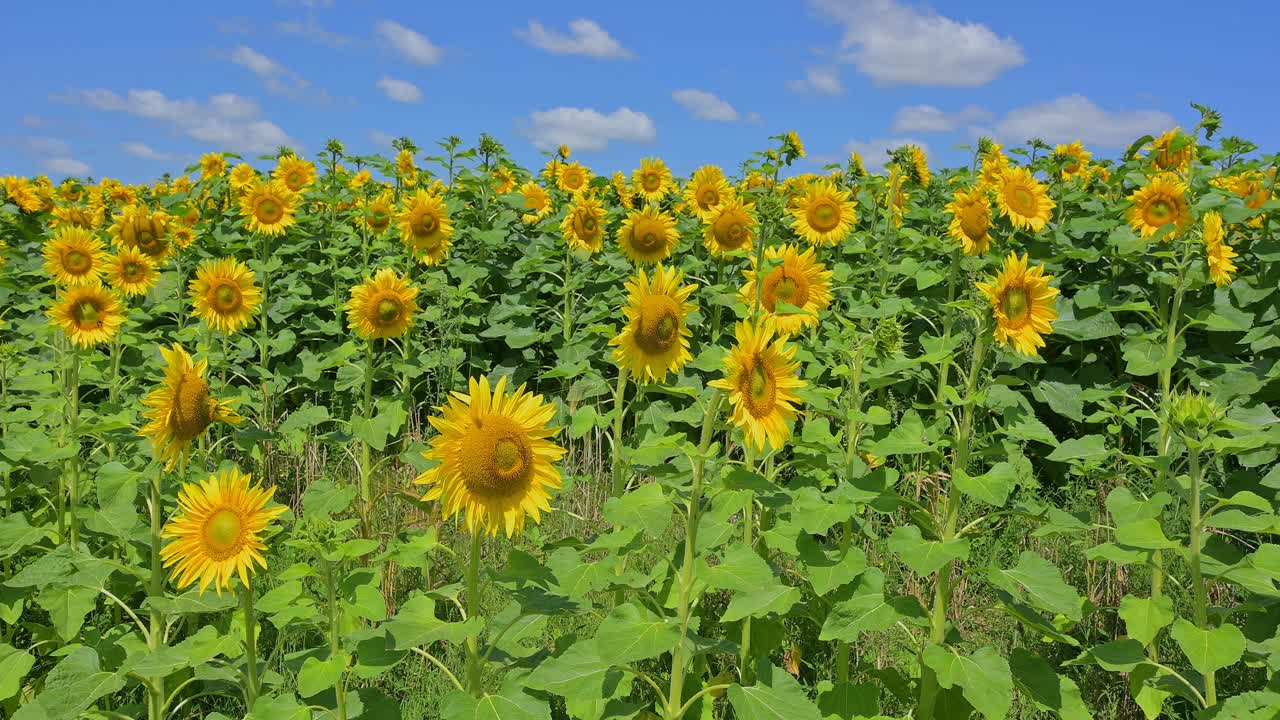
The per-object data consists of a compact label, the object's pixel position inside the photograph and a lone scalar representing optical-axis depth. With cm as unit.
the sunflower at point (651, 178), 852
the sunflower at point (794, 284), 455
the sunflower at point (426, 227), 608
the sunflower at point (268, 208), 726
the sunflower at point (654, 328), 315
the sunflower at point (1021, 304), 330
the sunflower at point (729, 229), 579
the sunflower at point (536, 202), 834
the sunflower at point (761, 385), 279
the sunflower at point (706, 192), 720
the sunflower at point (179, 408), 327
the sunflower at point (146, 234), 607
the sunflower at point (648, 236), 579
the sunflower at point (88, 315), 446
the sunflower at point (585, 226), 654
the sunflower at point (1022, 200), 561
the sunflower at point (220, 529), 289
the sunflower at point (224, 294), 489
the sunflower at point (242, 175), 902
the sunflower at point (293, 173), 890
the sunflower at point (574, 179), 899
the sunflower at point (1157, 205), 583
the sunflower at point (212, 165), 1012
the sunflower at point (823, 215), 635
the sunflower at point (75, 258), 541
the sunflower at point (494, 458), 273
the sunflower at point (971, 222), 506
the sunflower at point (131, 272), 579
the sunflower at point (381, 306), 457
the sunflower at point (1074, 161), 731
